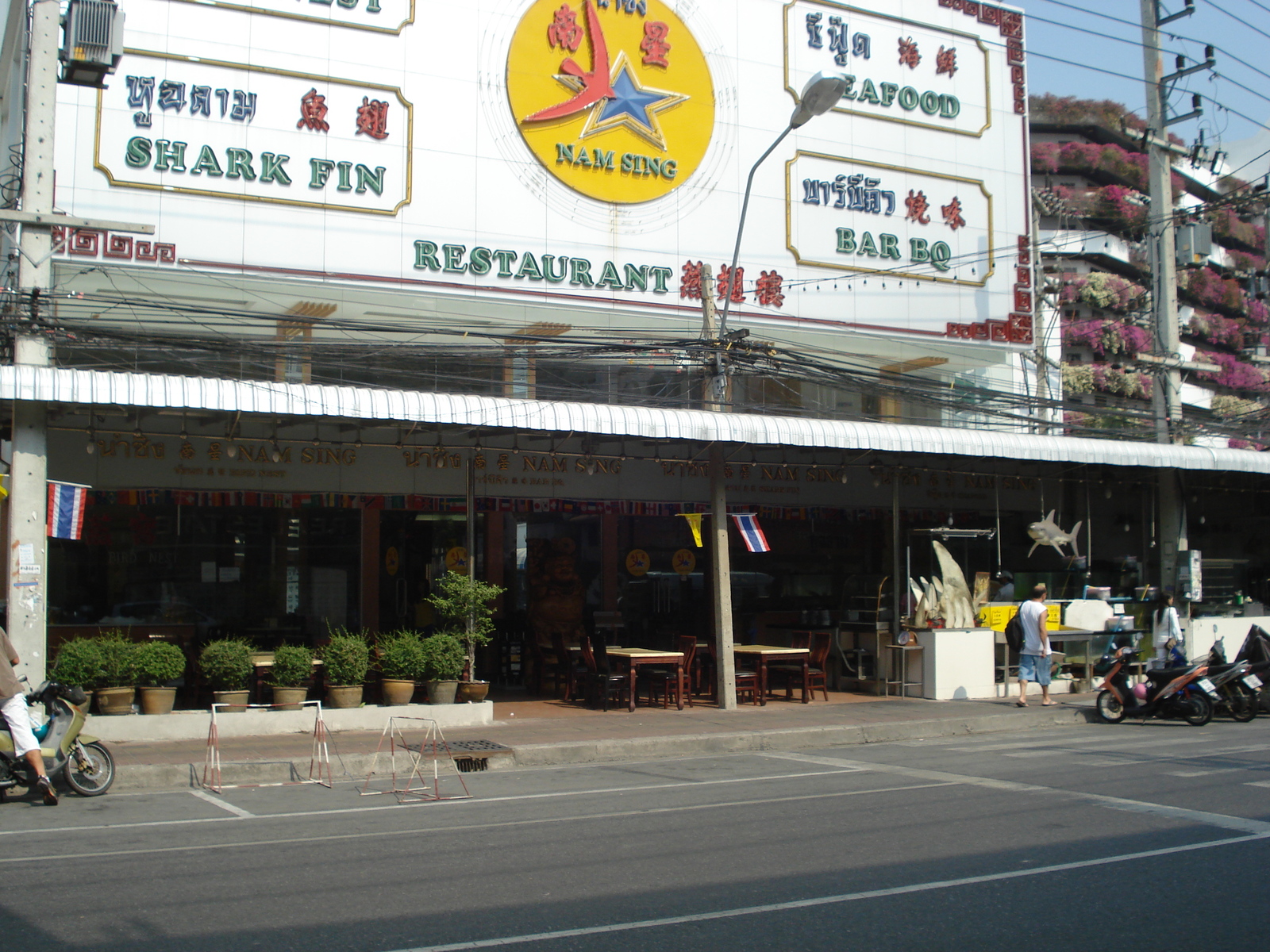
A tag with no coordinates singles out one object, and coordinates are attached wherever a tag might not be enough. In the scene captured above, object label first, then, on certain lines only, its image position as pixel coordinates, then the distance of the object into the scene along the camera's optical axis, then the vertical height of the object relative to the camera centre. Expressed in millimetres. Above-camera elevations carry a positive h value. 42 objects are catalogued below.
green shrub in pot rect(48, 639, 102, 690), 12648 -978
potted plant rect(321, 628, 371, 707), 14078 -1159
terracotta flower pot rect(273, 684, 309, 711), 13805 -1471
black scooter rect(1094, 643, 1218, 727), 15117 -1657
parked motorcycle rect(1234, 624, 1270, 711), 15281 -1090
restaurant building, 16141 +4524
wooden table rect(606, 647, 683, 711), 15750 -1147
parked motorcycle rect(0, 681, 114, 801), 10070 -1504
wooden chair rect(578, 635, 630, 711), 16141 -1535
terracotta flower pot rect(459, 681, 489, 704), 14938 -1511
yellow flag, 16391 +769
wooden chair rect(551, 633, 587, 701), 17062 -1404
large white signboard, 17125 +7263
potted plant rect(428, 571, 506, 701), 14867 -467
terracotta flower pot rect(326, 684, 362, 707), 14078 -1484
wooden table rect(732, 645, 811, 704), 16797 -1196
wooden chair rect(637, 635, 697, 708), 16453 -1498
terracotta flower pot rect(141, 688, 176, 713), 13055 -1418
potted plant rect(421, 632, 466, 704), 14602 -1146
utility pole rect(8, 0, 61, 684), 12055 +2361
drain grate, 12500 -1927
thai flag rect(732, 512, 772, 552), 16594 +673
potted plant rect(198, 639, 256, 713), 13398 -1098
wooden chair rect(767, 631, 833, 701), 17406 -1461
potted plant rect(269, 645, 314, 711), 13797 -1220
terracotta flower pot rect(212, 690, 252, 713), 13477 -1466
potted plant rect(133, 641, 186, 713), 13055 -1113
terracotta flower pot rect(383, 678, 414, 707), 14453 -1463
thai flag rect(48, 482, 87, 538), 12477 +752
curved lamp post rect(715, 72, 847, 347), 13590 +5841
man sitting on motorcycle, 9461 -1211
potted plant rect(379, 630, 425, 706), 14461 -1177
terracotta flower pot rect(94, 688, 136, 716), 12828 -1410
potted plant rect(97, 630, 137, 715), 12859 -1135
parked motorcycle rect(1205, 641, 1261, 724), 15164 -1524
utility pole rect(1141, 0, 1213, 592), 21750 +5872
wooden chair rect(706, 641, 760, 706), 16641 -1592
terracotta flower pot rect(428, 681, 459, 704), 14695 -1500
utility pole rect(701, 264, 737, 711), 16125 +5
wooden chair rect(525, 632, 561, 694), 17984 -1452
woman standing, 17266 -847
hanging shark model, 20172 +739
